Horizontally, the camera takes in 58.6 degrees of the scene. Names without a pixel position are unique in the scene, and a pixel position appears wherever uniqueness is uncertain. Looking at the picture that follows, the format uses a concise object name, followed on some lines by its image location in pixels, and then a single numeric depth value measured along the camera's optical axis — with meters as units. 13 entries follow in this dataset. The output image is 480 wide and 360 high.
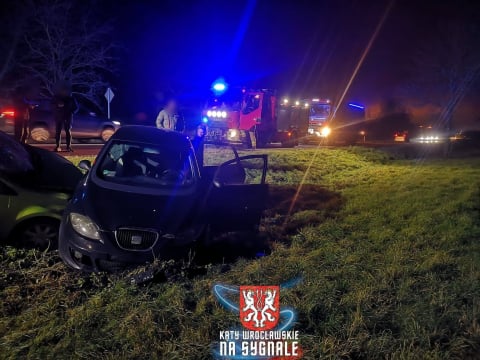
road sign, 18.28
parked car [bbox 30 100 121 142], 14.48
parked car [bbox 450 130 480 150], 20.41
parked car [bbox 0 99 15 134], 13.85
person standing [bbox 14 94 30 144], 11.15
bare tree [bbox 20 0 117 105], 26.89
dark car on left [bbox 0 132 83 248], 4.70
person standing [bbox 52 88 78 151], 10.97
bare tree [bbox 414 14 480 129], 25.72
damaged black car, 4.14
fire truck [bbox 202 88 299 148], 16.69
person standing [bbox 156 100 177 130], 8.84
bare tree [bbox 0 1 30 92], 25.66
